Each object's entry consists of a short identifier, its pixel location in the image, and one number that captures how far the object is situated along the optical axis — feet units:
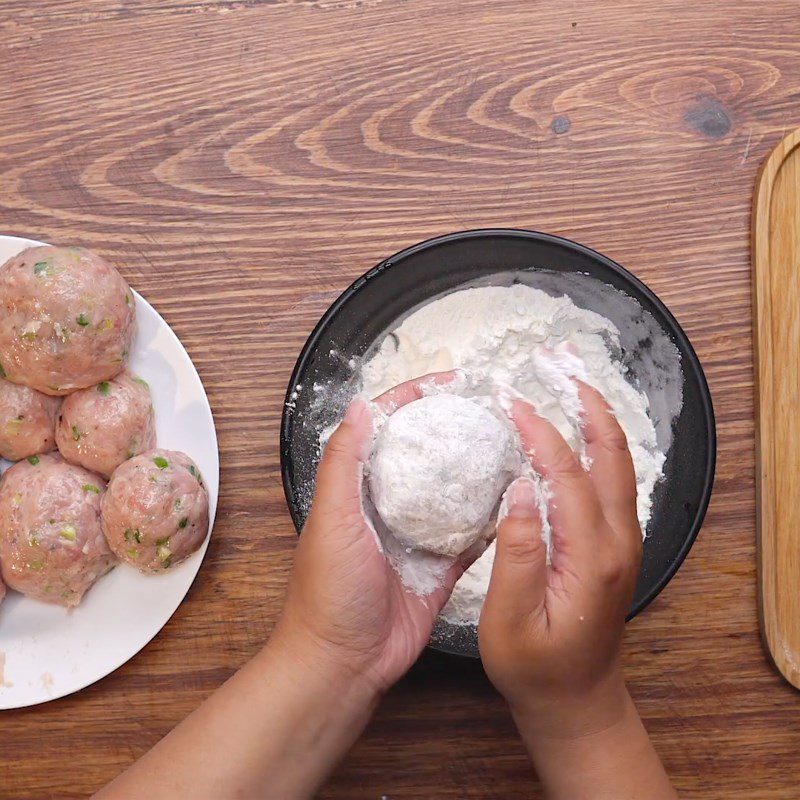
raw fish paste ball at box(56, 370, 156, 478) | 3.24
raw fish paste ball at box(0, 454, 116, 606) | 3.19
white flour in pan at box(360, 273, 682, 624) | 3.20
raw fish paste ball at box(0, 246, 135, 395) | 3.12
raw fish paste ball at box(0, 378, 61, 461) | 3.30
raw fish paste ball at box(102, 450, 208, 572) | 3.12
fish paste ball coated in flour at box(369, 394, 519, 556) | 2.66
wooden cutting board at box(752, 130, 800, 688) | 3.40
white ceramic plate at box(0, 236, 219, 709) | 3.36
